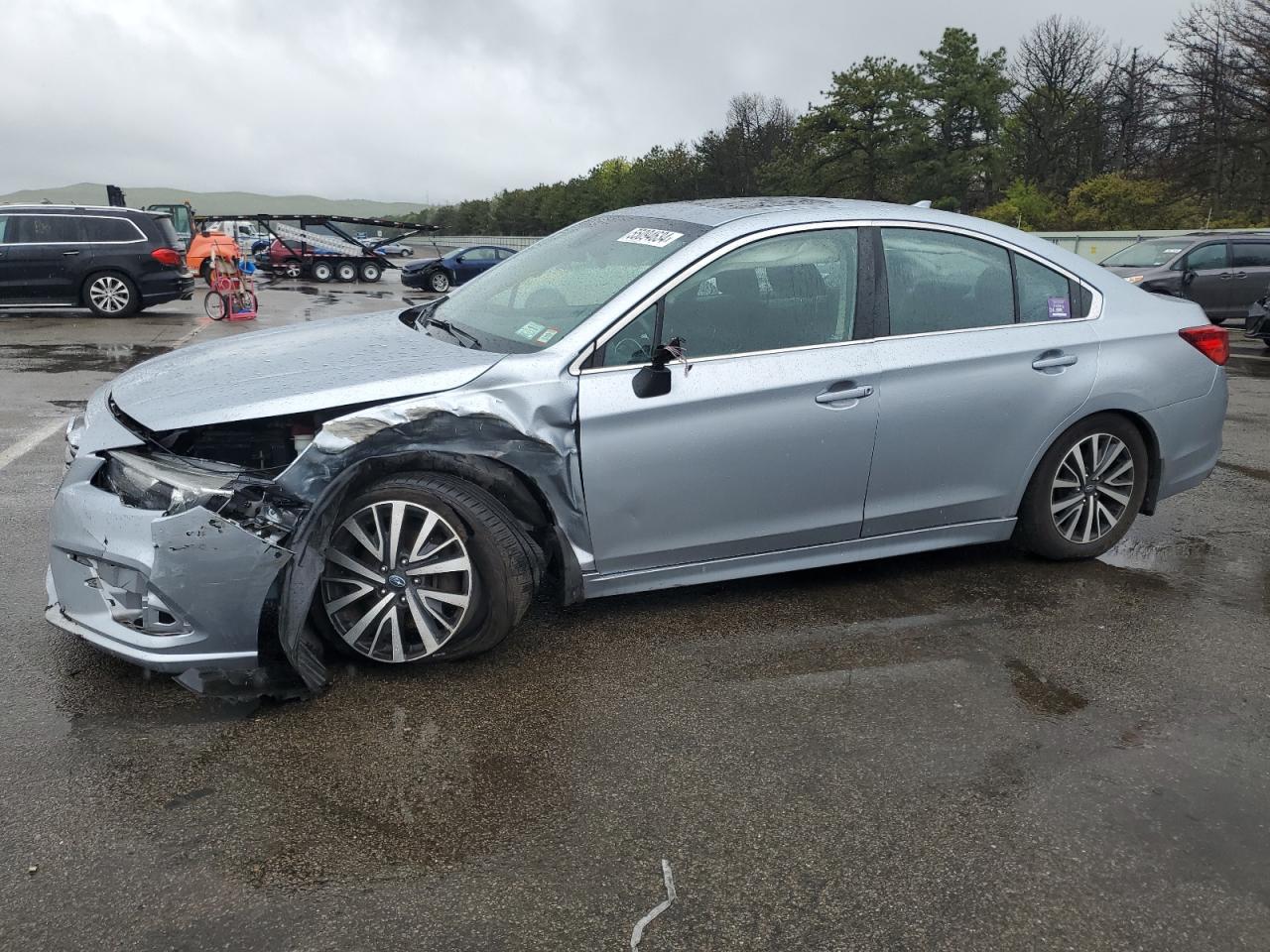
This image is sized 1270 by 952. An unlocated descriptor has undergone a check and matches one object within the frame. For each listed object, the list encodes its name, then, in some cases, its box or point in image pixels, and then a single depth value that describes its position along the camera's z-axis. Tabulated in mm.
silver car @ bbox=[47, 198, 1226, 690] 3281
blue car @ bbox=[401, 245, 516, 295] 29547
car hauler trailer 30797
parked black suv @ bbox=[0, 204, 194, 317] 15602
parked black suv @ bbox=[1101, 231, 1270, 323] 16719
